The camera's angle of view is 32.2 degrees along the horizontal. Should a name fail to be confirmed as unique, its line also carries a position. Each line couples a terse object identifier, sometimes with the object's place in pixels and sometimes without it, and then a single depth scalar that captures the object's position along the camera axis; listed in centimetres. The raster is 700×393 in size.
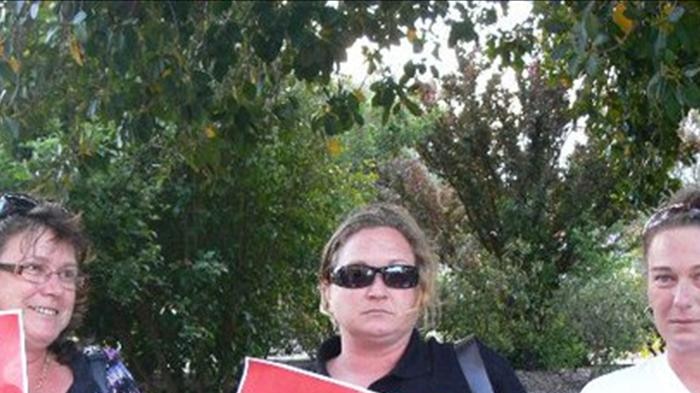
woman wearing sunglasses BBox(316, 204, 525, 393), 302
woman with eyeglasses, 318
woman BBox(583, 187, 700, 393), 283
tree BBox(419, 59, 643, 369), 1243
